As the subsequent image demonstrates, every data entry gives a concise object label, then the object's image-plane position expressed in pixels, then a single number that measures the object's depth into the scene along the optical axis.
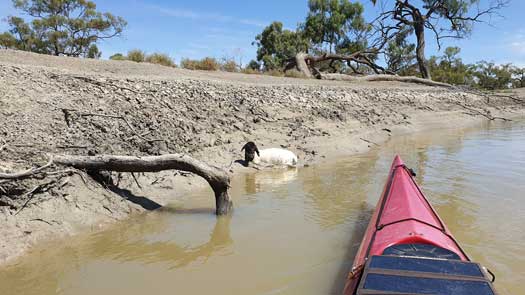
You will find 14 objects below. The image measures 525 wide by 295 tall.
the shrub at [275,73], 17.80
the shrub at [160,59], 15.93
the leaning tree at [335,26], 28.19
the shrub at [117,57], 17.45
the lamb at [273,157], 8.32
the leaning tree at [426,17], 22.27
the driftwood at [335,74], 18.56
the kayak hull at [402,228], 3.21
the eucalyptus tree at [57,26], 25.09
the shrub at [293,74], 17.80
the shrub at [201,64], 16.69
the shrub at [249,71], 17.22
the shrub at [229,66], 17.91
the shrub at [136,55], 16.41
